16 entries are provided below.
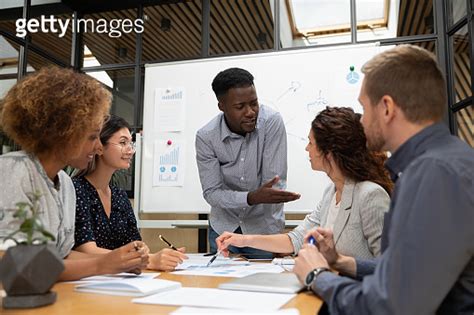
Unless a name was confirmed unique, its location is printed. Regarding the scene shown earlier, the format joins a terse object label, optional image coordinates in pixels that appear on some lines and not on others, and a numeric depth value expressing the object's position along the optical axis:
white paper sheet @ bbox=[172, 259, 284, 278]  1.48
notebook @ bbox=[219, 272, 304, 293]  1.11
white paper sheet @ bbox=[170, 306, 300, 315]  0.85
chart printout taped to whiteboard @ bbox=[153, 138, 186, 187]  3.90
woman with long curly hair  1.58
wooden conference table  0.89
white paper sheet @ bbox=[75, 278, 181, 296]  1.08
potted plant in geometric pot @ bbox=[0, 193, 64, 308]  0.89
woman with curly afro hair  1.30
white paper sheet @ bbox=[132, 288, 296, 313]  0.92
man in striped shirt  2.50
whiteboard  3.53
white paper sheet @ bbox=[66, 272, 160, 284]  1.31
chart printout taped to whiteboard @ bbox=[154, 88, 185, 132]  3.95
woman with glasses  1.83
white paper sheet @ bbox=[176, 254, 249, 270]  1.71
